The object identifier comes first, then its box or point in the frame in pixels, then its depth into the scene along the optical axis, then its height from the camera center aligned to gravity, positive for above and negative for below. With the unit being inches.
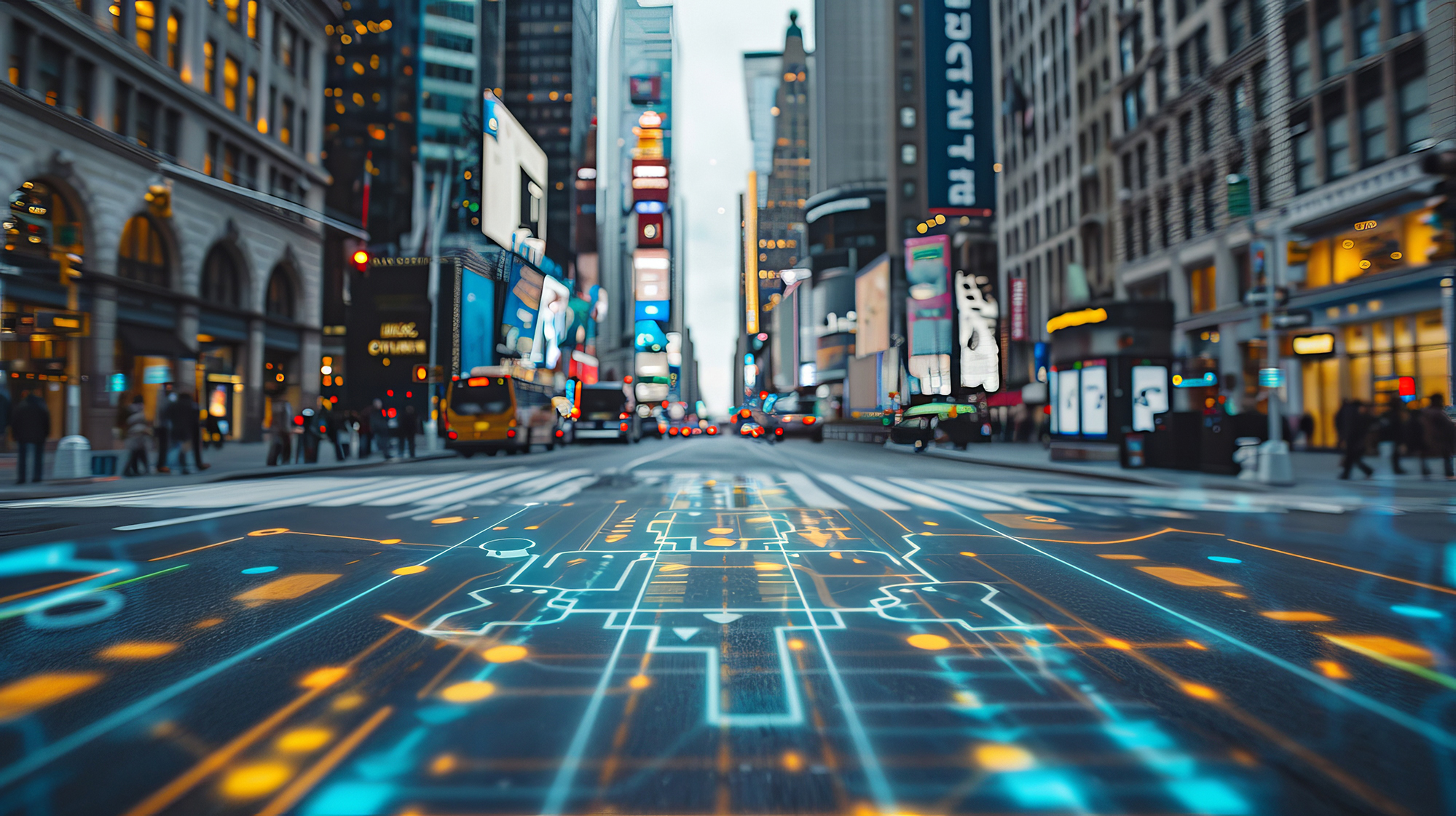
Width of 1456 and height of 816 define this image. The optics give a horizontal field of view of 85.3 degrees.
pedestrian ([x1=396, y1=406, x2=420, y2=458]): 1024.9 -1.3
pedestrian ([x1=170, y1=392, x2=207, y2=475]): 706.2 +0.4
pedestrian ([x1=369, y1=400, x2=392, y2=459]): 971.3 -2.0
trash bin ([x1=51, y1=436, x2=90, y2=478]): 589.6 -25.7
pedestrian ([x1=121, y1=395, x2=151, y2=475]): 667.4 -9.4
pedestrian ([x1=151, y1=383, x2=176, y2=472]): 701.9 -7.3
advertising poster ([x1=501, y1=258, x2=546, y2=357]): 2593.5 +388.2
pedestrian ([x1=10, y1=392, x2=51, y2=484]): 558.3 -1.0
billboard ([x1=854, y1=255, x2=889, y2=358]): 3230.8 +492.1
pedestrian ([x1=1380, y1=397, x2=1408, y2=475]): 678.5 -7.2
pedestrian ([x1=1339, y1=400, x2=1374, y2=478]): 650.2 -12.2
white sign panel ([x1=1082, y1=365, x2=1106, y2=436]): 986.7 +26.0
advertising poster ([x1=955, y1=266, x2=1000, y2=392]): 2331.4 +267.8
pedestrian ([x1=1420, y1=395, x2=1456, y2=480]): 650.2 -10.7
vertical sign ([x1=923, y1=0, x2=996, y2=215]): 2230.6 +904.9
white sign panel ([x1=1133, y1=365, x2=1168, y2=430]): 969.5 +34.7
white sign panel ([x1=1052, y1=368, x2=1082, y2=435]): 1036.5 +24.9
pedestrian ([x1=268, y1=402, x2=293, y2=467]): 768.3 -7.0
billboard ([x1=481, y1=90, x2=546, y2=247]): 2293.3 +794.2
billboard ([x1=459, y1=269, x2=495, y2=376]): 2476.6 +334.1
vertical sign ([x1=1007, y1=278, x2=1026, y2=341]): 2059.5 +300.2
